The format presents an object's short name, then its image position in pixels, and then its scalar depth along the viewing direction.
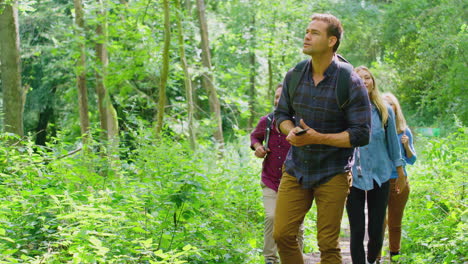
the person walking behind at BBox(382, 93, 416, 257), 6.80
